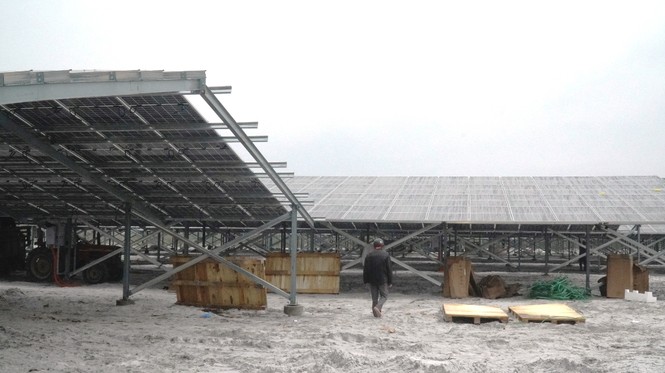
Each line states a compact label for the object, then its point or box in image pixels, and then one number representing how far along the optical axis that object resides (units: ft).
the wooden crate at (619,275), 57.67
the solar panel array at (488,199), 59.82
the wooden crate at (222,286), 45.17
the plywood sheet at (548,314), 40.68
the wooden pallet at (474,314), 40.98
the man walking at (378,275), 43.34
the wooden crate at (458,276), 57.98
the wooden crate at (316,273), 60.08
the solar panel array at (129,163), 33.81
